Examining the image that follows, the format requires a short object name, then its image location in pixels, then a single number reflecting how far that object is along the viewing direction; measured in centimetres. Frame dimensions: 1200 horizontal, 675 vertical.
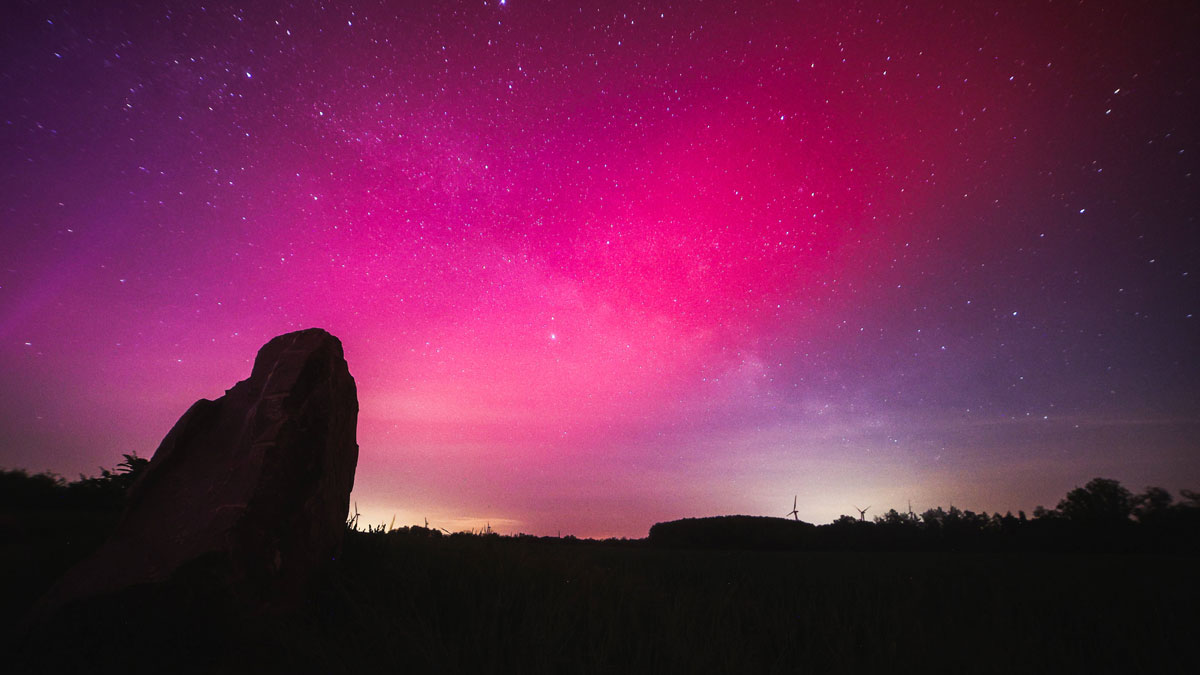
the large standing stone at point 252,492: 371
